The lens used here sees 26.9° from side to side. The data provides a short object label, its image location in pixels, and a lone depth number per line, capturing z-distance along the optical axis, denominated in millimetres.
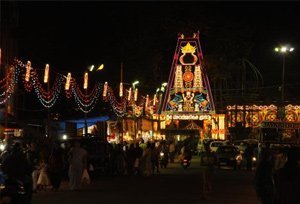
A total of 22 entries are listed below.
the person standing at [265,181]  14141
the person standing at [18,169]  13844
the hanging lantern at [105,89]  41750
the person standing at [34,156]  21852
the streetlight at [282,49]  48684
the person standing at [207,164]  20828
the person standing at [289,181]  8977
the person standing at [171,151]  47669
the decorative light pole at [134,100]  53150
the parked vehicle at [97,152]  30906
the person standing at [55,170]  23062
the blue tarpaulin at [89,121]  41812
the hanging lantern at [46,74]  31258
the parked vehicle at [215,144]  48919
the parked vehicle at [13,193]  12883
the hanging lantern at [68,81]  34062
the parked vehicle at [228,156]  40562
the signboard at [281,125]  35594
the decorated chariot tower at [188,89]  62156
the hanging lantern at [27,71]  28672
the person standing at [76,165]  23047
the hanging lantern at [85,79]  36312
